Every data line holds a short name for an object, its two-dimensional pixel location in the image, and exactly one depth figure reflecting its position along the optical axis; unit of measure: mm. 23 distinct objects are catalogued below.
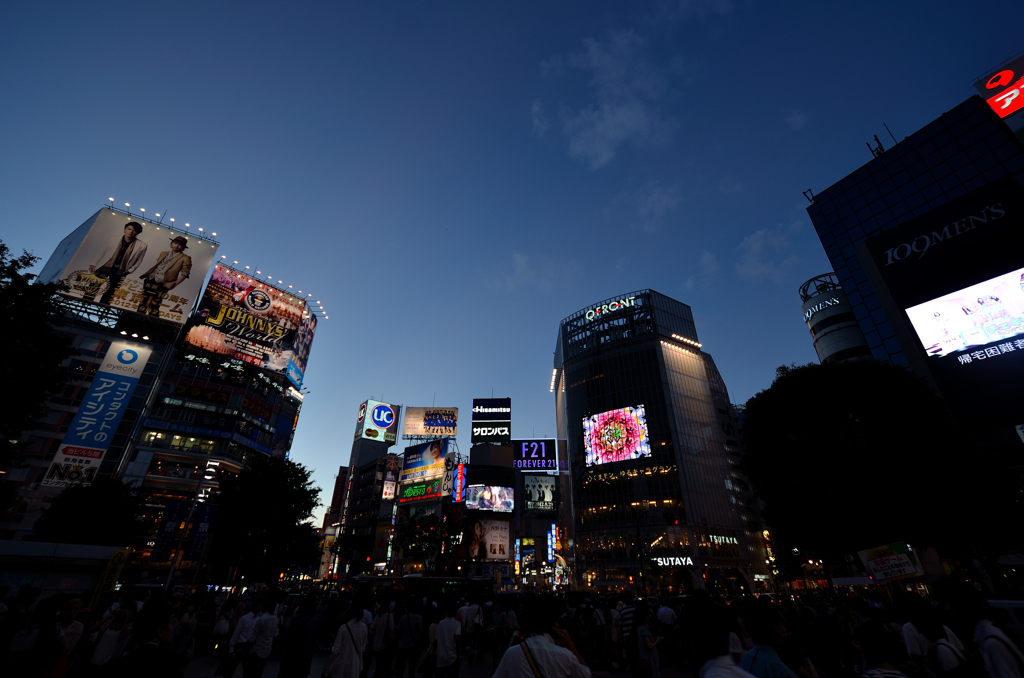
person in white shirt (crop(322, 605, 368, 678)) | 6973
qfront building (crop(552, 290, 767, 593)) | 67000
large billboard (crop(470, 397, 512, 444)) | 78000
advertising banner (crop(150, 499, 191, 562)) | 26234
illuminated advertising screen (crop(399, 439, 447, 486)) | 67625
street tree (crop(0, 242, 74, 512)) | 16016
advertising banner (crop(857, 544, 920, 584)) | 10617
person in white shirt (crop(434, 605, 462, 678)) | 8922
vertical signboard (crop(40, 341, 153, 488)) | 43094
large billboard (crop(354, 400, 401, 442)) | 83125
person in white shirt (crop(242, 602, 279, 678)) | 8898
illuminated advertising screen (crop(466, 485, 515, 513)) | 65125
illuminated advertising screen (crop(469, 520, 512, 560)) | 59656
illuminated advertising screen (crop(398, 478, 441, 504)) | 65875
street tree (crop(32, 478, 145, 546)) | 34747
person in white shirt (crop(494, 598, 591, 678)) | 3625
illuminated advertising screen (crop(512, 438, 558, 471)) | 76062
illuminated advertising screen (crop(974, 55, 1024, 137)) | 40781
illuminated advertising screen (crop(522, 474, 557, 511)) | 97938
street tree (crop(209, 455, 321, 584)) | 34906
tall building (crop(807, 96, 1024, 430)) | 25953
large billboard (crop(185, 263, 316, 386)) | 54594
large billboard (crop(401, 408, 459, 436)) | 77750
